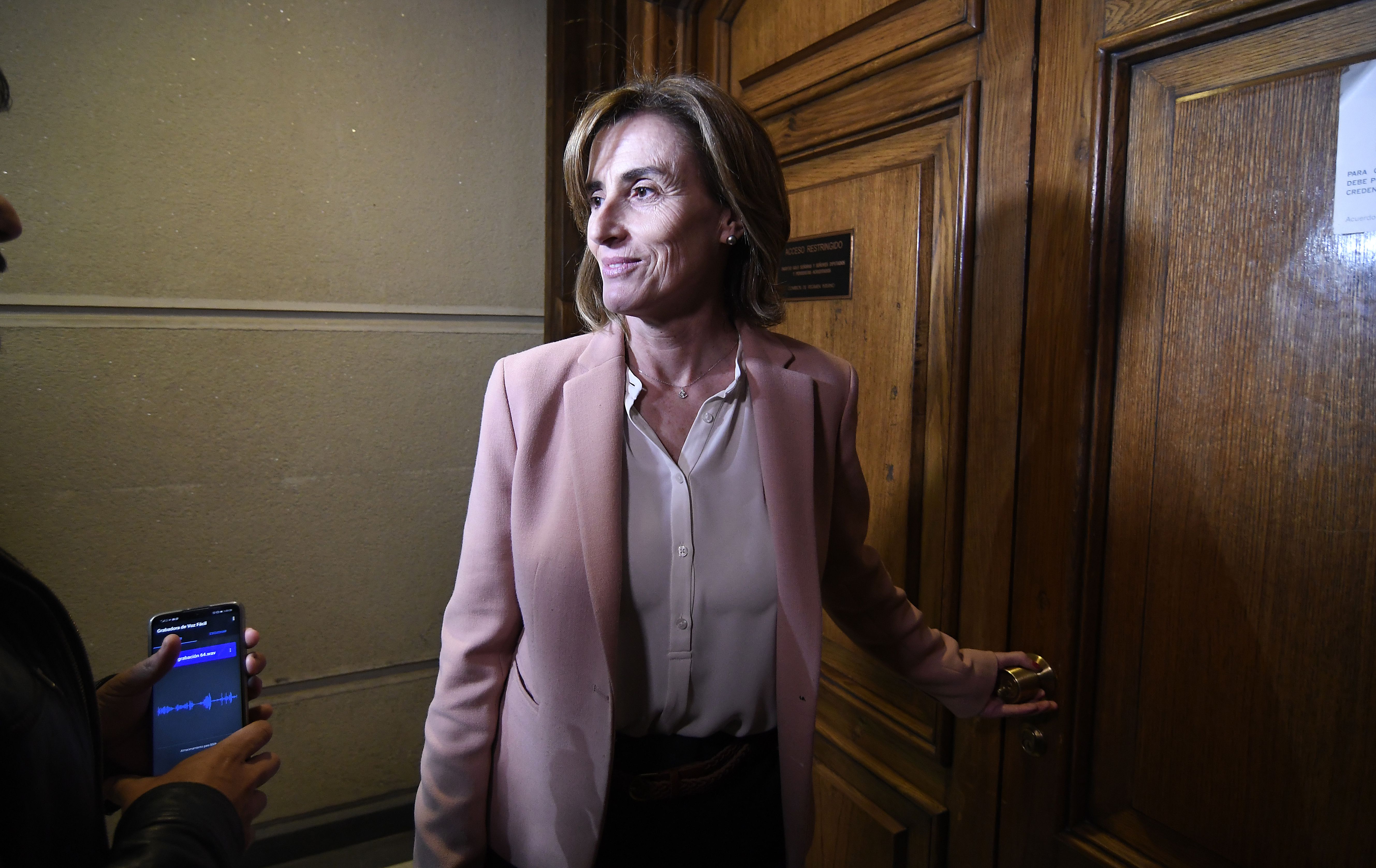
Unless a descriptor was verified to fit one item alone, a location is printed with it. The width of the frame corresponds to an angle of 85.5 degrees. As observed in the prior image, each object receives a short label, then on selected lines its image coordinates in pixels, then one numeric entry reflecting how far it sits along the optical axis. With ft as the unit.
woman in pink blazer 3.51
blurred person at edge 2.01
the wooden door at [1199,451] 3.07
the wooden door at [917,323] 4.31
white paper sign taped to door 2.91
